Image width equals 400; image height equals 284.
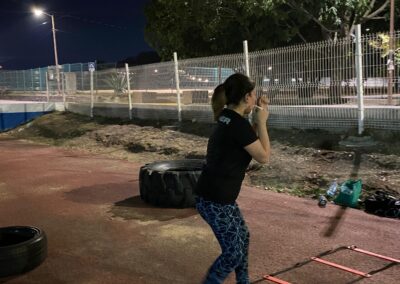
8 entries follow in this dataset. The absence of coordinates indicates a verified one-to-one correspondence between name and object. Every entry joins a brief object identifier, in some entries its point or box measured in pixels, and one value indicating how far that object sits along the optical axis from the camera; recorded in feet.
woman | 10.64
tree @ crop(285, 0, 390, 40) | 56.65
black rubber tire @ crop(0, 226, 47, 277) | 15.07
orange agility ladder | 14.39
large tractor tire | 23.00
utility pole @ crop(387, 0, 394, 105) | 31.71
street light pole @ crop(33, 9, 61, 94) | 81.87
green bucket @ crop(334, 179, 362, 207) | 22.82
